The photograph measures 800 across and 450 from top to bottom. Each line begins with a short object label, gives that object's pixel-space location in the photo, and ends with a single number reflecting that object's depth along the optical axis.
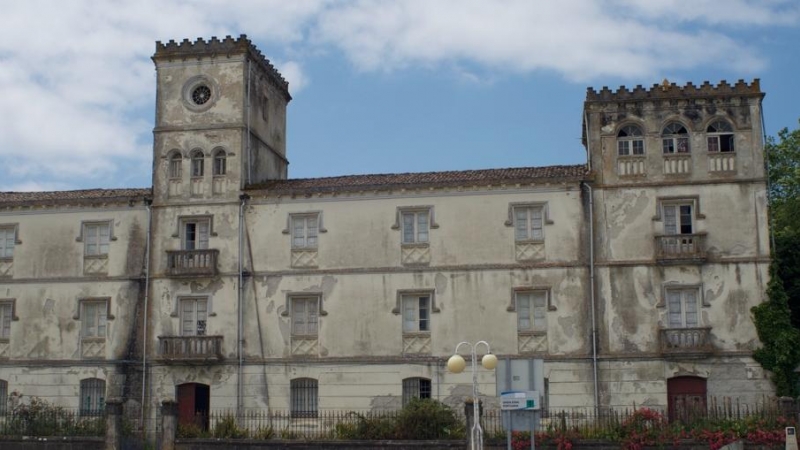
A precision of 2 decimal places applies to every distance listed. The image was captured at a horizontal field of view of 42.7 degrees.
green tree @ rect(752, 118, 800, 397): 36.41
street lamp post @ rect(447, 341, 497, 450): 25.69
